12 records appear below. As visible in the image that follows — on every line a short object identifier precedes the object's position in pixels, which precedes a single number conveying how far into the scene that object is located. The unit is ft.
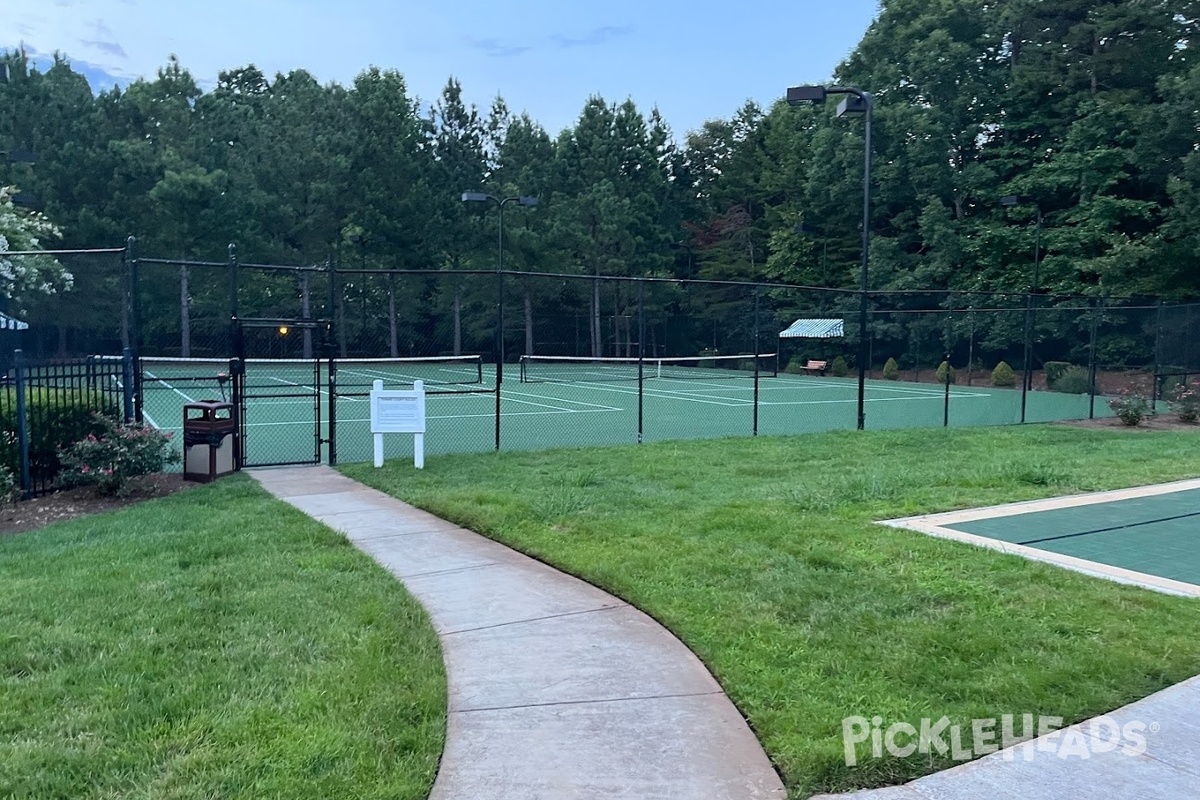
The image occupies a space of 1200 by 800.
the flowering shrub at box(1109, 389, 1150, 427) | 55.36
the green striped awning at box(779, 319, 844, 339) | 122.31
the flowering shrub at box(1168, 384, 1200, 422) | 58.03
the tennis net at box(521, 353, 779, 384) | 105.91
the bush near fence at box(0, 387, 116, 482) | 29.14
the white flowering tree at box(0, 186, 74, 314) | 47.36
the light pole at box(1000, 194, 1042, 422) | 99.28
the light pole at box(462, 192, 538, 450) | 38.78
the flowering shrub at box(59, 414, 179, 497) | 28.96
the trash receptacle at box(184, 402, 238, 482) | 32.45
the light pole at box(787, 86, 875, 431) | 45.11
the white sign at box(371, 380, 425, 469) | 35.88
